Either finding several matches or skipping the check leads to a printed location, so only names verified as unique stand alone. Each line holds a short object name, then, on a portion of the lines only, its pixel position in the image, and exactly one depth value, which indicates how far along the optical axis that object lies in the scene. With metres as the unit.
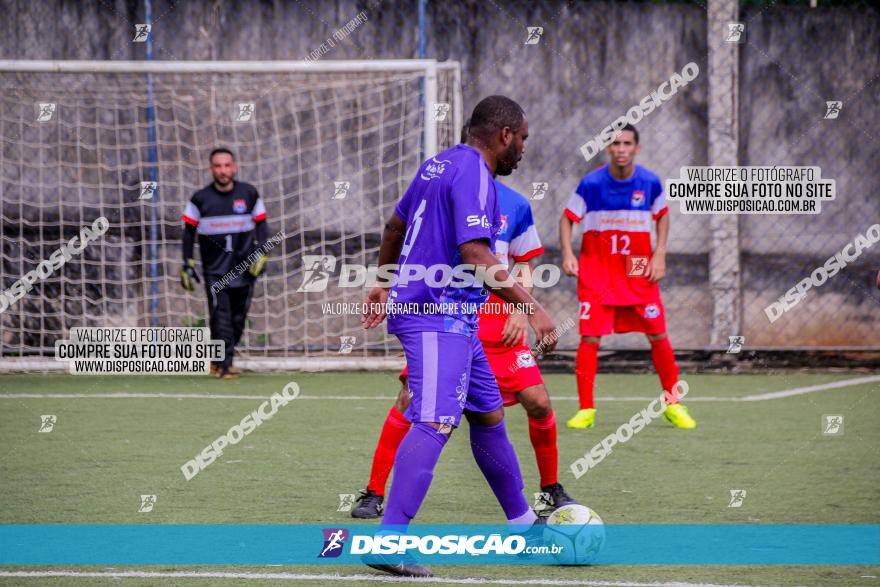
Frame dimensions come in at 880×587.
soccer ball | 9.47
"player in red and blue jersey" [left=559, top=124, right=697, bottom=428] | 17.14
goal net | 24.09
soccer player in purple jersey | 8.84
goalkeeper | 22.39
